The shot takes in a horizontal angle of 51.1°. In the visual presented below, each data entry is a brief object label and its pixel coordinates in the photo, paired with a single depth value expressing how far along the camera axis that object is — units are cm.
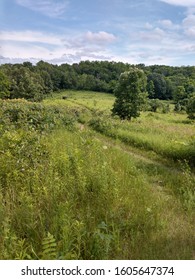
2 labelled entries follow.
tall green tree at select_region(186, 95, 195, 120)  3540
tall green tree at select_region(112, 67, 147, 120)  2914
